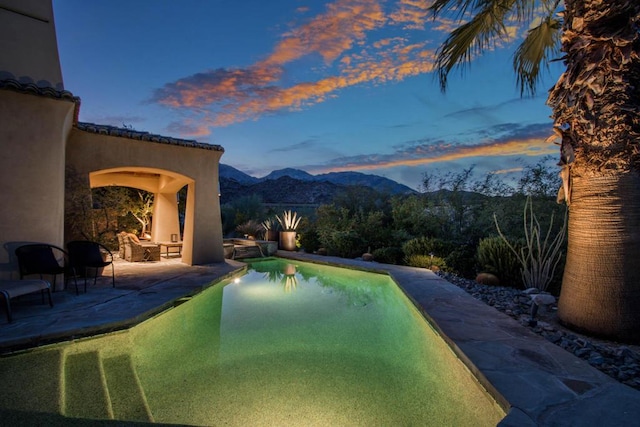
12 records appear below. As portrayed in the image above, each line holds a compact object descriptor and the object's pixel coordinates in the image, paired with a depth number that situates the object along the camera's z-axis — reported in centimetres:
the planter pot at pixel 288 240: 1367
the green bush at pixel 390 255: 1056
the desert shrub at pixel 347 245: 1191
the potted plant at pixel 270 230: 1407
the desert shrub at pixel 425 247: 958
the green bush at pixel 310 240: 1328
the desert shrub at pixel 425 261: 899
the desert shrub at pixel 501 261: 706
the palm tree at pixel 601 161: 372
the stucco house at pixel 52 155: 527
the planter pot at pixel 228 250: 1152
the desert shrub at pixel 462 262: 851
